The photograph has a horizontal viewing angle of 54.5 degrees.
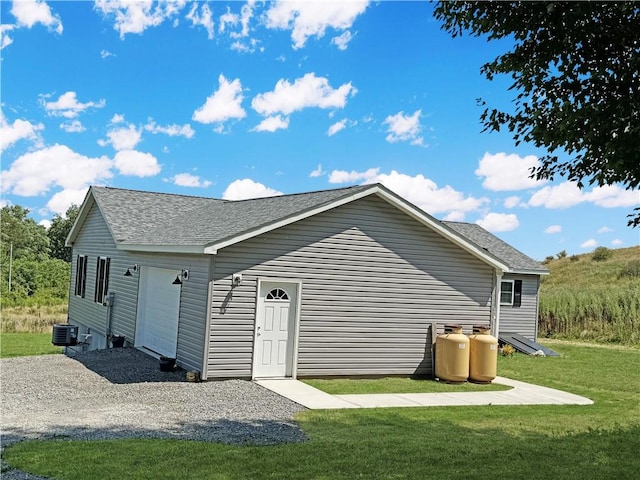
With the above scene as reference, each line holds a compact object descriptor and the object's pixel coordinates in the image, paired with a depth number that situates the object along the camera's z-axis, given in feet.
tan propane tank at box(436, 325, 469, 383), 45.65
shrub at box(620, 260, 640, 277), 149.07
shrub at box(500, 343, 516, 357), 67.14
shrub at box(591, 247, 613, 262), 179.26
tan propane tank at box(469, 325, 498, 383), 45.73
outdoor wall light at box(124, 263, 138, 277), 54.34
